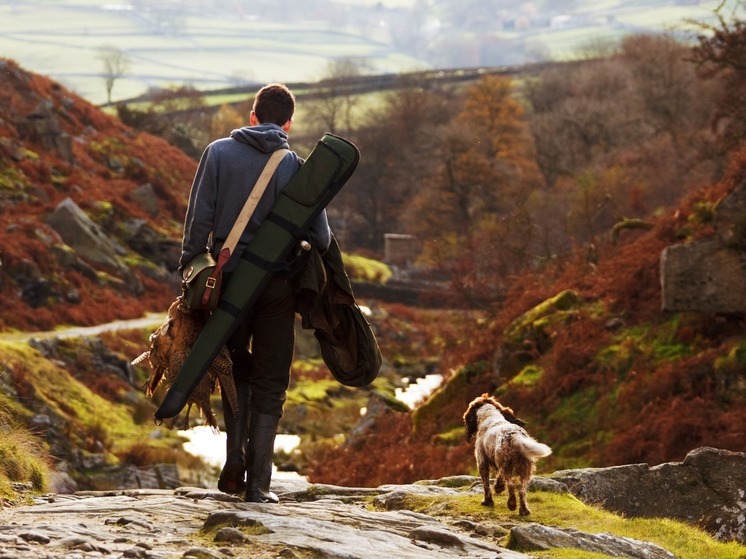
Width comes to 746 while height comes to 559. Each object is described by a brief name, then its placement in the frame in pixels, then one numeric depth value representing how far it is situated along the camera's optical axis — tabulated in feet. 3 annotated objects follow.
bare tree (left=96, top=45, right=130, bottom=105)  439.30
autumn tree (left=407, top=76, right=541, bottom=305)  132.16
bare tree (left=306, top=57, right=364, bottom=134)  326.24
